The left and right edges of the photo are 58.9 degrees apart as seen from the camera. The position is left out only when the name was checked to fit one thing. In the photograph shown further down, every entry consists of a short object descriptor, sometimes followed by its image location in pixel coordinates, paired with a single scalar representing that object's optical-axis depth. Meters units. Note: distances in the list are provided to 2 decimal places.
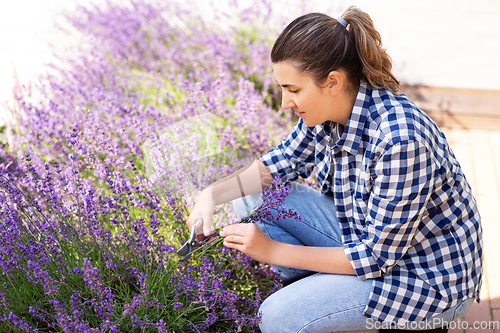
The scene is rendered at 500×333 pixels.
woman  1.60
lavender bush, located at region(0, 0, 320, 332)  1.66
